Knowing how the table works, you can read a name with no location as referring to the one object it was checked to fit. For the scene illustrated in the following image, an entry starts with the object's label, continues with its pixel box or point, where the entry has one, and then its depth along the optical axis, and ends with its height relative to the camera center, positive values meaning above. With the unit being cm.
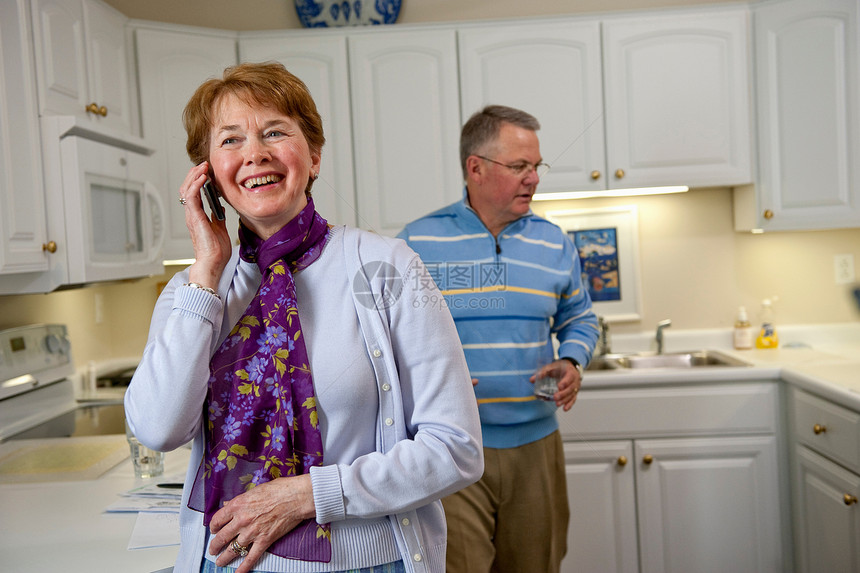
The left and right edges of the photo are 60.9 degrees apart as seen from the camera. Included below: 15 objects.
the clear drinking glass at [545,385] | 169 -29
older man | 168 -16
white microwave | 207 +25
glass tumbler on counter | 144 -35
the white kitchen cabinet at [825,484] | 197 -68
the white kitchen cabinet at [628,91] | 261 +60
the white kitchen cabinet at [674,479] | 237 -73
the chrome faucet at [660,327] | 279 -27
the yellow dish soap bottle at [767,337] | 278 -33
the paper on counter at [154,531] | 111 -39
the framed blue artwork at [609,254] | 291 +2
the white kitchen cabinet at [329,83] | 268 +70
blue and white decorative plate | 279 +100
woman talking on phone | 90 -13
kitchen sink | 278 -39
